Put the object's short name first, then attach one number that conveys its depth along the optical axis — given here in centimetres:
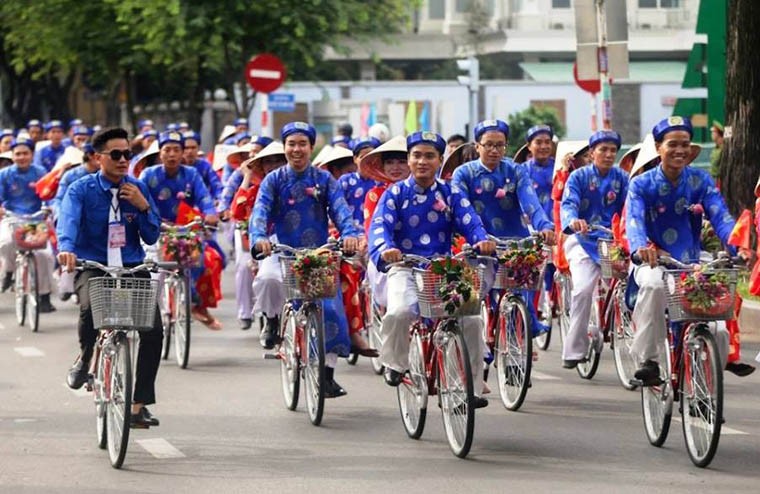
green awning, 6575
